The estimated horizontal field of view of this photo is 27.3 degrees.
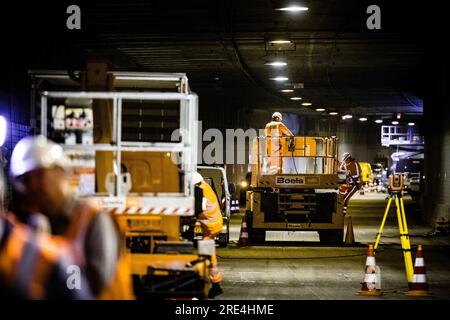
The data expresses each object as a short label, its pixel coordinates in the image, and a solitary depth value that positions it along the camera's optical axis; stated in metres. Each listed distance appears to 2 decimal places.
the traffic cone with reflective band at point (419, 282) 14.11
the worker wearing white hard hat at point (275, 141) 23.72
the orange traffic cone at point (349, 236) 23.56
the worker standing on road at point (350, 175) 28.22
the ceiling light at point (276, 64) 32.09
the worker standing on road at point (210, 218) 13.36
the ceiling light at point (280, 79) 38.41
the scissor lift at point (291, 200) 23.55
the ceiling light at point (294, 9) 20.41
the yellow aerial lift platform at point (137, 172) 10.58
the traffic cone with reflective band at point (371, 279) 14.29
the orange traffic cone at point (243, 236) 23.22
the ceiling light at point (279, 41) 25.66
